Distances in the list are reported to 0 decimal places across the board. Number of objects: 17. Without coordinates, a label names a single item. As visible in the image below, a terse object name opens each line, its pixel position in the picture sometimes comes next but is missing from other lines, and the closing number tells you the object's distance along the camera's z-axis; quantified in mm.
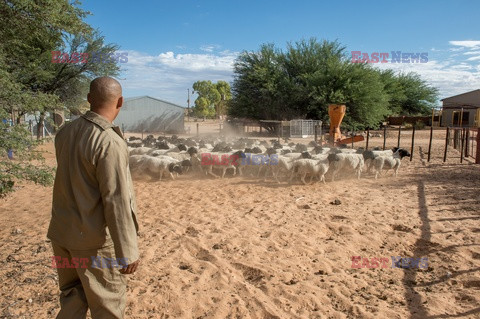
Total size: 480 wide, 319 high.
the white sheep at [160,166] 10242
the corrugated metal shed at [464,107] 37719
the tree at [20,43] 5215
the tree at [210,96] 63719
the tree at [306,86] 29203
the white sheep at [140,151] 12477
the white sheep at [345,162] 9859
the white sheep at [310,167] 9391
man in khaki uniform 2102
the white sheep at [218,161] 10578
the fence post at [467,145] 12666
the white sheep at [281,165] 9828
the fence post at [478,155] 12084
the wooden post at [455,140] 17188
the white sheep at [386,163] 10344
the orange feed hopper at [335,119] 15805
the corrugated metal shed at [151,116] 36531
